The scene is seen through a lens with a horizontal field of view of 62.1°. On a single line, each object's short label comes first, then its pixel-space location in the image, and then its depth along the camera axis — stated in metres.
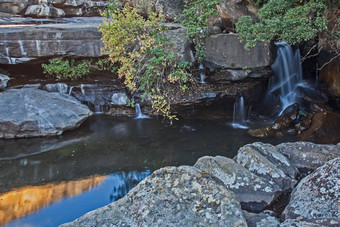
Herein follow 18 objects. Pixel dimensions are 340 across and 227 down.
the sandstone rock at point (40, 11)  13.98
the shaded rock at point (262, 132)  7.84
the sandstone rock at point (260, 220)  3.05
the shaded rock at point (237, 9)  9.06
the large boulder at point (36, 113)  8.06
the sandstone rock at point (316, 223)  2.62
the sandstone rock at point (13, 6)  13.83
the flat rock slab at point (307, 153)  4.98
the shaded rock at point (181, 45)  8.98
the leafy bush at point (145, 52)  8.23
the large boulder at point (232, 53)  8.90
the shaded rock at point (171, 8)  12.47
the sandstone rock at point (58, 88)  10.13
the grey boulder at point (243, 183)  4.05
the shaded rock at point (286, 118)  8.27
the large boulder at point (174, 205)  2.82
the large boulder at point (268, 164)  4.38
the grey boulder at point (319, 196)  3.25
